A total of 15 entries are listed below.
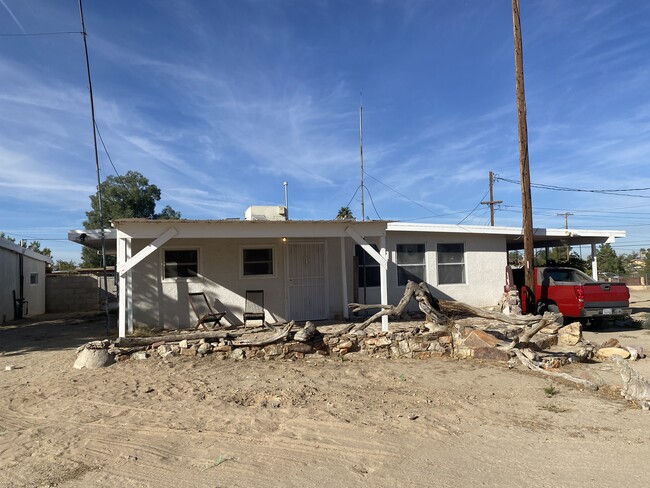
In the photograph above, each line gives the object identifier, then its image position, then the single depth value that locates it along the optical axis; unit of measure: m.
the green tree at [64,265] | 38.00
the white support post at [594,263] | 16.34
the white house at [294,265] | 10.10
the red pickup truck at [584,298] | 11.78
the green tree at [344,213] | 34.38
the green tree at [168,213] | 37.52
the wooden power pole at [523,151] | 13.06
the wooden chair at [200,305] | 11.62
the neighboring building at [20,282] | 16.78
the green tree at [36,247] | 40.59
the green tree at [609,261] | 44.72
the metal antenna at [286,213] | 12.42
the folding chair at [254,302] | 12.22
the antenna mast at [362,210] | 16.33
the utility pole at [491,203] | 30.33
